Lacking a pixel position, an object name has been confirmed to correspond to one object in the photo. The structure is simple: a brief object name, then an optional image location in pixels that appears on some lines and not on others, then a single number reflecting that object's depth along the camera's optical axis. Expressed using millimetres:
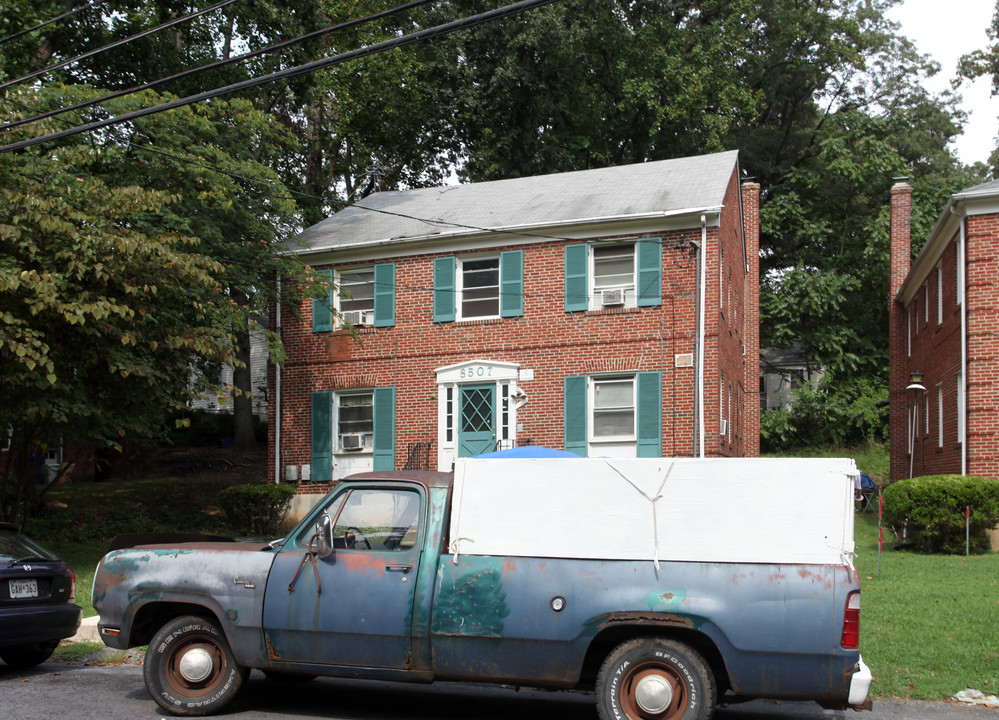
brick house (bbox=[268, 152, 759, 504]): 20453
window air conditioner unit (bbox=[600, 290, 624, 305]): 20828
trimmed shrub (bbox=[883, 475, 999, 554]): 16594
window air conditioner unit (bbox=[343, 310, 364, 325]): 23141
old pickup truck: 6426
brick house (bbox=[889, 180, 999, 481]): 19141
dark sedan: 8859
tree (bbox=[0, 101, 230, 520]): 13727
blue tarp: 13468
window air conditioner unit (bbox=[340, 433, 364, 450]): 22875
